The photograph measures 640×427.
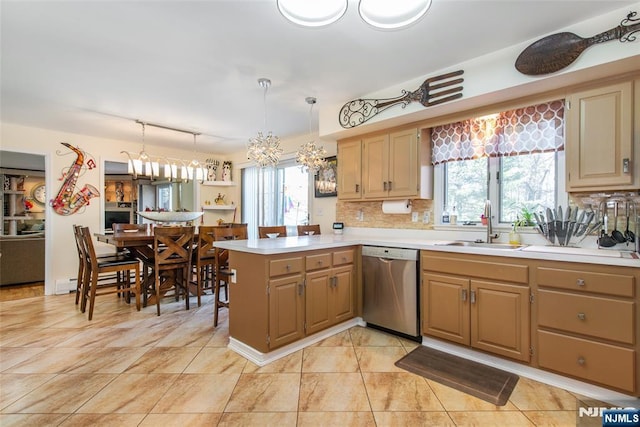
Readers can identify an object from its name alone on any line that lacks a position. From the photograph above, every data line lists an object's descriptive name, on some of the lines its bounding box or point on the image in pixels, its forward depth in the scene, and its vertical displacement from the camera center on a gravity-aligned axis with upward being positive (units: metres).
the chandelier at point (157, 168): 4.07 +0.63
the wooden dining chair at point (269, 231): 3.62 -0.24
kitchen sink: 2.58 -0.30
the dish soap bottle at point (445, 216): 3.20 -0.06
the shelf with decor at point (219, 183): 5.77 +0.54
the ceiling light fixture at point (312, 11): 1.64 +1.11
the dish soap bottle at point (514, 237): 2.64 -0.23
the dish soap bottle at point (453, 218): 3.11 -0.07
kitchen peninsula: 1.83 -0.64
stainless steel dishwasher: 2.69 -0.74
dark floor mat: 1.97 -1.19
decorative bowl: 4.17 -0.07
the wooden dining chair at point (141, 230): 3.82 -0.28
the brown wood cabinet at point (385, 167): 3.13 +0.50
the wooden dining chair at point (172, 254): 3.46 -0.51
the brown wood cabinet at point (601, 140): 2.01 +0.50
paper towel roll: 3.31 +0.05
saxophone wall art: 4.47 +0.30
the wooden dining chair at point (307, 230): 3.93 -0.25
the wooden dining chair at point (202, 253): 3.73 -0.53
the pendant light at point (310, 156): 3.16 +0.58
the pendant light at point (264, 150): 3.00 +0.62
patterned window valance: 2.46 +0.70
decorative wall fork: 2.60 +1.08
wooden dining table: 3.45 -0.38
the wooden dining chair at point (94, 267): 3.33 -0.65
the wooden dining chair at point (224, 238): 3.11 -0.32
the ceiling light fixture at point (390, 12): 1.61 +1.09
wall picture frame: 4.23 +0.45
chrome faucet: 2.73 -0.10
